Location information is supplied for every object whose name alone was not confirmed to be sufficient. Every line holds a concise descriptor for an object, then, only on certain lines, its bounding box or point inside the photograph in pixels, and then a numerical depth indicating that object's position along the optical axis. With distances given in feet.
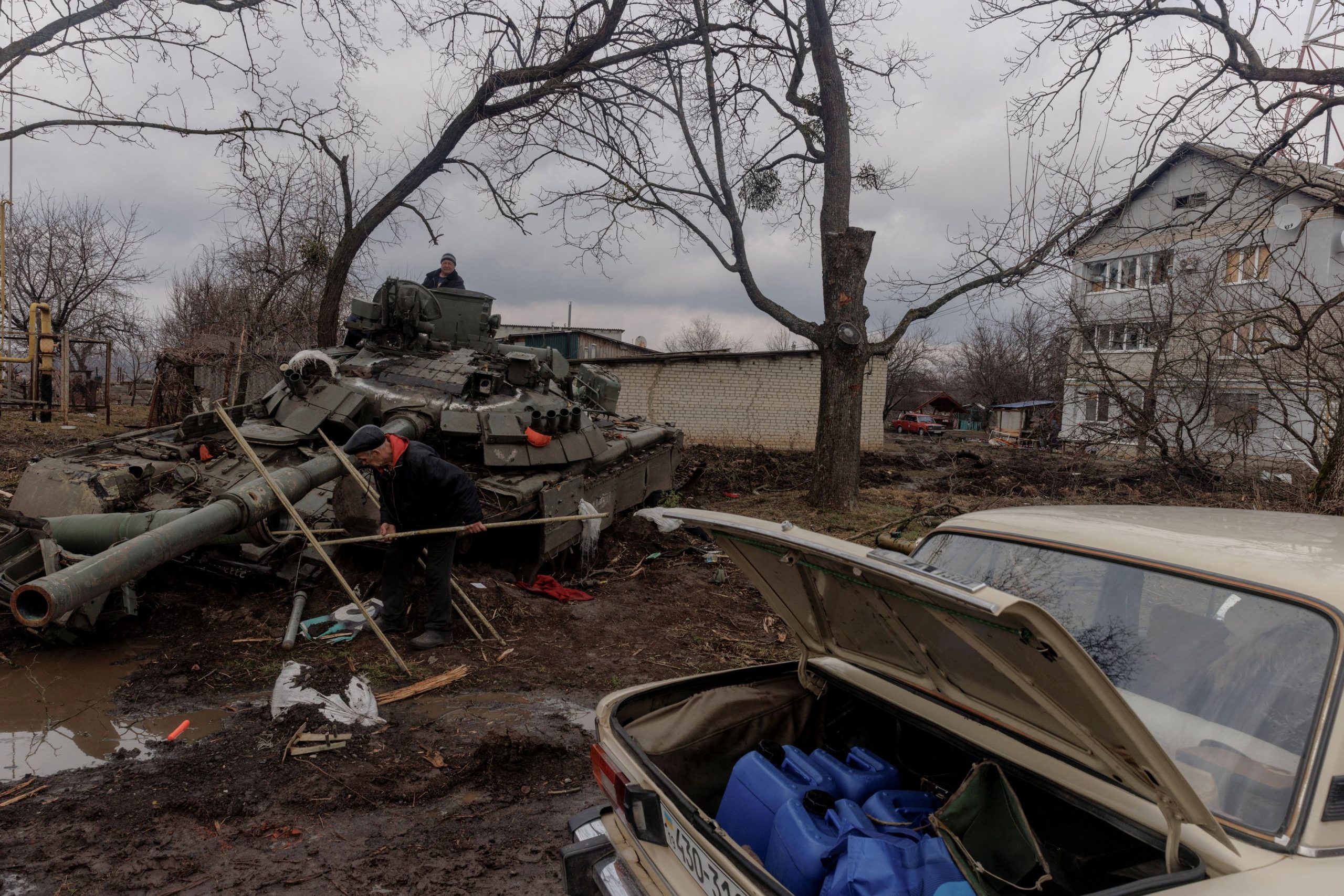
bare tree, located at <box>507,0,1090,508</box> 40.93
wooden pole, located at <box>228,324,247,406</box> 52.97
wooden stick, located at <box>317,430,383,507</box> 21.77
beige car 6.08
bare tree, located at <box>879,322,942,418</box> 157.69
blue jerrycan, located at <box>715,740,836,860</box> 8.32
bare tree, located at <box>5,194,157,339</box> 88.22
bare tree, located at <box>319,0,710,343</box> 45.50
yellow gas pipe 40.96
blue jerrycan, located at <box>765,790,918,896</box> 7.43
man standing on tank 39.75
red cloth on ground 25.75
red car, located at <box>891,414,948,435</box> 138.10
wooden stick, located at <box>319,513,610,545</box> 19.75
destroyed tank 19.24
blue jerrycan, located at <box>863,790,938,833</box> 8.12
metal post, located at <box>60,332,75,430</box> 59.26
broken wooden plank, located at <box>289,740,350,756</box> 14.56
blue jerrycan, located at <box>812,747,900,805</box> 8.73
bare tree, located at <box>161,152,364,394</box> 62.39
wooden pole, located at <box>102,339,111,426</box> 61.87
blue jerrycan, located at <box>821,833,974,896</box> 6.91
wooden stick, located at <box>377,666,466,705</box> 17.54
